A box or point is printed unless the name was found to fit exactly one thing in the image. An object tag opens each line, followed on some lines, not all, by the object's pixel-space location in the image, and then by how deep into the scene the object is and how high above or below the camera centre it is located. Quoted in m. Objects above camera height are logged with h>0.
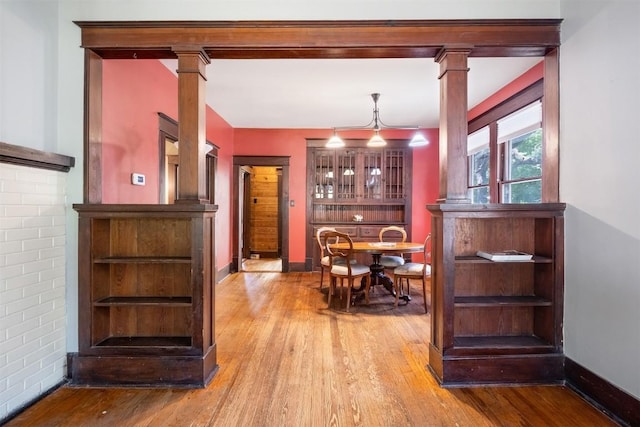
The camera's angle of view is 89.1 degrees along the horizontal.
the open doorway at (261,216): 7.84 -0.11
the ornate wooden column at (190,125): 2.27 +0.61
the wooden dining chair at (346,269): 3.74 -0.68
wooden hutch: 6.16 +0.58
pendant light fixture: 4.39 +1.03
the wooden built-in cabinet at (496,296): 2.22 -0.62
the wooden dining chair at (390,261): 4.43 -0.68
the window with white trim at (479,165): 4.78 +0.74
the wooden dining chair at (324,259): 4.33 -0.64
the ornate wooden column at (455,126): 2.26 +0.60
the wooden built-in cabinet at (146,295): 2.21 -0.62
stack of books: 2.25 -0.31
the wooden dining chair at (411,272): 3.69 -0.70
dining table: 3.86 -0.45
